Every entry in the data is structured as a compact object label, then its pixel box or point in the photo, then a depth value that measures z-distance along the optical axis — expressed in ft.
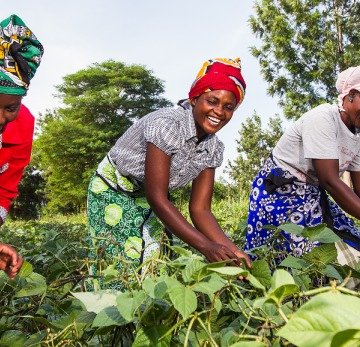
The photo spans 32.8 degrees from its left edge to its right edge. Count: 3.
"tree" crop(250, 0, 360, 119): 65.57
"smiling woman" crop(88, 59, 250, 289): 7.71
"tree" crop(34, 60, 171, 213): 140.77
